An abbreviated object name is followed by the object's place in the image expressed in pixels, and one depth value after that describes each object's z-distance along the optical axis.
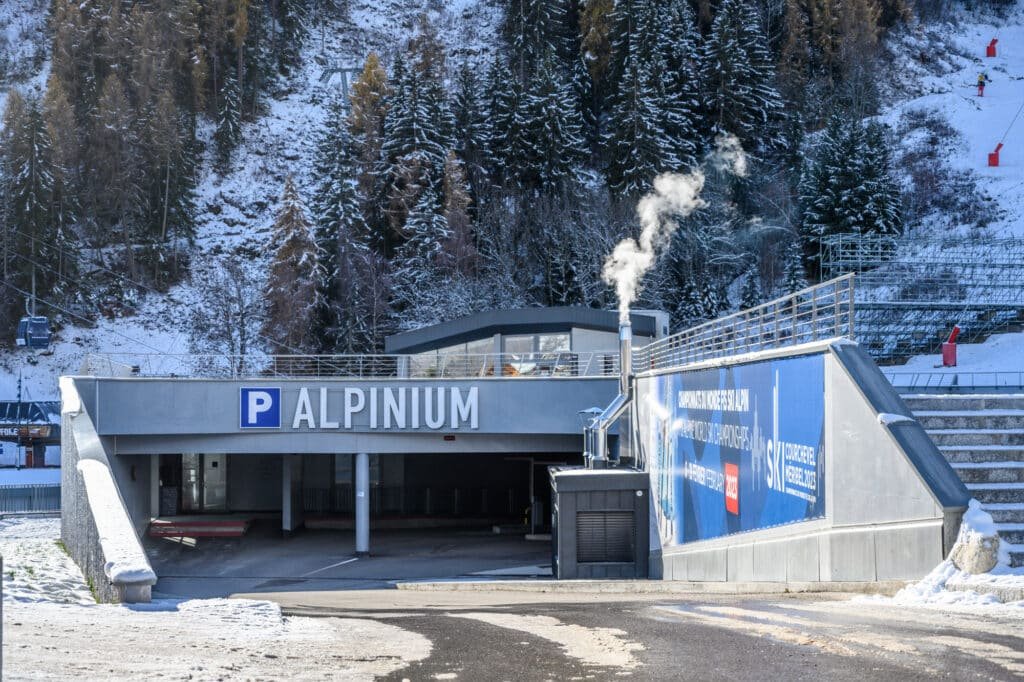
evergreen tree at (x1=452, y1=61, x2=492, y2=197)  57.12
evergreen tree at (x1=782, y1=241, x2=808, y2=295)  49.25
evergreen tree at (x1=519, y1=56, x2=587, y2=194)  55.28
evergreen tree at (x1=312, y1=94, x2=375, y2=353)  50.31
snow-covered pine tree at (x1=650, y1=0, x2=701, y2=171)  55.25
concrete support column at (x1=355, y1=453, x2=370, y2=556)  28.58
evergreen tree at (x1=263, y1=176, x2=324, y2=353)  48.81
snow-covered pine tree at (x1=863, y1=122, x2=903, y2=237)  49.59
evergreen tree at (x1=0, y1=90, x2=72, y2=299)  54.66
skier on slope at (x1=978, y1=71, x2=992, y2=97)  71.19
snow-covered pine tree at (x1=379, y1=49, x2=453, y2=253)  54.31
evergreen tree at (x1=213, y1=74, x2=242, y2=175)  65.81
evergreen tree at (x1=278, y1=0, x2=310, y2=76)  75.62
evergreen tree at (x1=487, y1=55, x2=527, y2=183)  56.41
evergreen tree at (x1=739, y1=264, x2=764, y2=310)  50.19
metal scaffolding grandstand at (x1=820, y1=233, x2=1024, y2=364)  35.78
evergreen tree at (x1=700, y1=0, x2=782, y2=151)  57.44
